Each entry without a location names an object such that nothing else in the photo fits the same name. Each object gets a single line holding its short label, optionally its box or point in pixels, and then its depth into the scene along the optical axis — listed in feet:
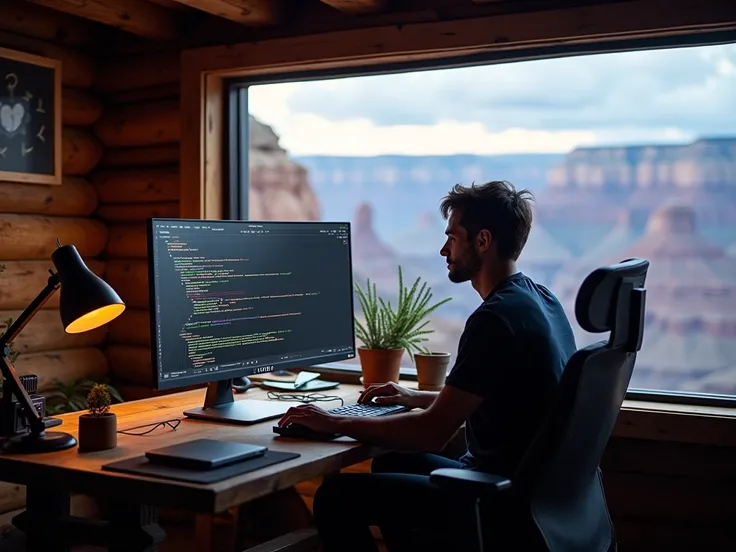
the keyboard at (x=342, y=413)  8.12
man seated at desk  7.61
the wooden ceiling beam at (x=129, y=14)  11.77
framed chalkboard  12.15
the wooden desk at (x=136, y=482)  6.56
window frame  10.42
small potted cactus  7.57
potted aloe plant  10.88
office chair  6.89
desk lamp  7.32
